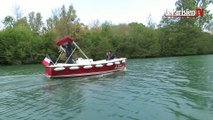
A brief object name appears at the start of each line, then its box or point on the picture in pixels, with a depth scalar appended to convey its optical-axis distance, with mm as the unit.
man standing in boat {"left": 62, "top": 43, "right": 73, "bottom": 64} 11771
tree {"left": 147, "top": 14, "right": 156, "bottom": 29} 40948
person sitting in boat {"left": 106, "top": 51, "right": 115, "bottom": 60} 13412
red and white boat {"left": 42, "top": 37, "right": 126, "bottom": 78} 10984
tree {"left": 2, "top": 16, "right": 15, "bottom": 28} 39582
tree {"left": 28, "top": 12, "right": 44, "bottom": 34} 39950
